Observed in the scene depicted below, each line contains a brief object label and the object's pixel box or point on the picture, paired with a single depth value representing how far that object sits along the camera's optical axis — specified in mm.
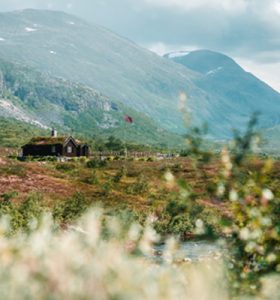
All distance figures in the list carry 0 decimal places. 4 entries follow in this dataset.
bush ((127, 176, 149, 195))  78469
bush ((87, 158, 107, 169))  109875
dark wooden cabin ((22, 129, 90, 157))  136125
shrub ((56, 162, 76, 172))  100288
